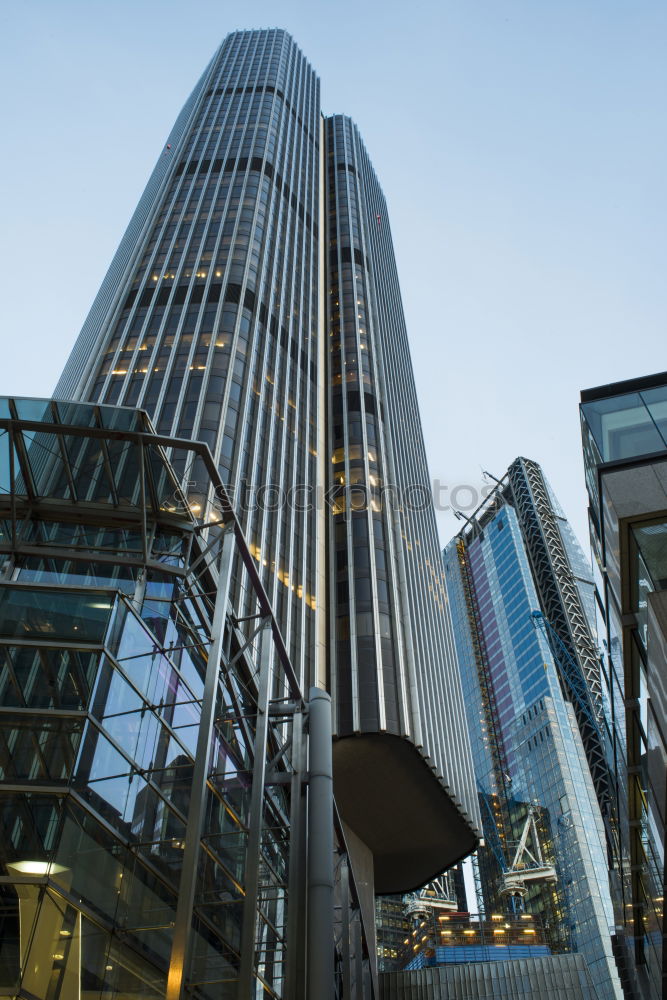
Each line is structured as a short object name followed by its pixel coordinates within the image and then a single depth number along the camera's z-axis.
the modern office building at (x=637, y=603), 11.41
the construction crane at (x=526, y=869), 107.31
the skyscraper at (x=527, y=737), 99.69
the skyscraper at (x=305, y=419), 44.31
